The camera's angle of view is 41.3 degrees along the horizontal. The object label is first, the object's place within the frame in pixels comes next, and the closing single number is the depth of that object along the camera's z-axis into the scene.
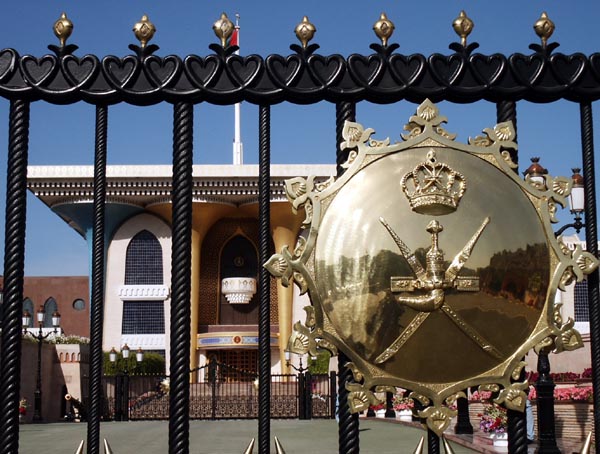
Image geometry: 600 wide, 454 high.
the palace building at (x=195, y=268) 37.72
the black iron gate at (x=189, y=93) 3.70
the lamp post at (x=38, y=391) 26.13
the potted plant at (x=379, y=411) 21.29
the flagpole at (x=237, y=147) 42.41
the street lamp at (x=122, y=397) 24.22
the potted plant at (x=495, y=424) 11.47
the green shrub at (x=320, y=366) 33.58
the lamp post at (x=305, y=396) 23.17
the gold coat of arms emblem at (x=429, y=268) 3.55
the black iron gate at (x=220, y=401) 23.61
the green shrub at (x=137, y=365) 34.12
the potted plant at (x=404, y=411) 18.44
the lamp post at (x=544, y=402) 8.10
